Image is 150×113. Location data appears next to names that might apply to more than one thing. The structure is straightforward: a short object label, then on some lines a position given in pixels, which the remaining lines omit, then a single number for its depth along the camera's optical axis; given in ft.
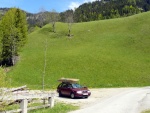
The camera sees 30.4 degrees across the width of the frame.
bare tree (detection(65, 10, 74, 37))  296.10
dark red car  99.81
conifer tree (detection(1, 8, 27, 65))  192.75
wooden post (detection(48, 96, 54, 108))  64.28
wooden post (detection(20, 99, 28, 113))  49.69
